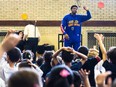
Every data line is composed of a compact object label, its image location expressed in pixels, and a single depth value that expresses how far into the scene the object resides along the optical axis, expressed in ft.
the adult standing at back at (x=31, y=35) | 38.55
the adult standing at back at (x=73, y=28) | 35.58
